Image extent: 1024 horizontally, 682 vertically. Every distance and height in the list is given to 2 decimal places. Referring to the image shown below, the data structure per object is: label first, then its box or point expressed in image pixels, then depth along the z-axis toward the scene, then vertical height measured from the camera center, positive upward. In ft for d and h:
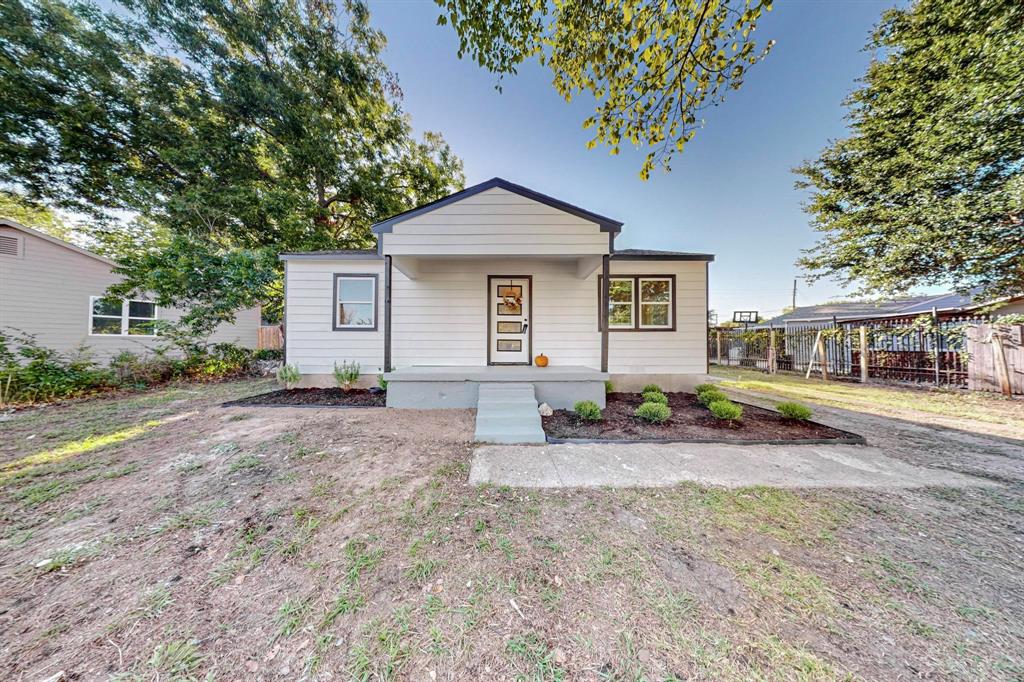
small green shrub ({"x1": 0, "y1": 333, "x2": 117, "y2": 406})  18.17 -1.98
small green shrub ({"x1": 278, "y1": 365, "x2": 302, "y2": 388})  21.50 -1.99
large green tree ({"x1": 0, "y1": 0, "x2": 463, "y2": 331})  27.73 +22.00
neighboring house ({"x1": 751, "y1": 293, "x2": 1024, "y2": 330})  25.11 +4.88
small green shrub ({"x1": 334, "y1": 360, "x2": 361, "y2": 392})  21.31 -2.02
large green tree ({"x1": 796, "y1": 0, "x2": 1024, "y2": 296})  21.67 +15.33
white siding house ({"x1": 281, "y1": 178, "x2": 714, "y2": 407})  22.56 +2.40
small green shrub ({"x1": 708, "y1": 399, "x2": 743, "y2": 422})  14.43 -2.92
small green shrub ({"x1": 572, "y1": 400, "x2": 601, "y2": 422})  15.12 -3.10
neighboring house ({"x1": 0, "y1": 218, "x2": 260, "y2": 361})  27.61 +4.17
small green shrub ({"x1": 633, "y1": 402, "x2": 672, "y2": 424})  14.80 -3.10
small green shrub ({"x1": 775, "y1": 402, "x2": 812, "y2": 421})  14.65 -2.99
